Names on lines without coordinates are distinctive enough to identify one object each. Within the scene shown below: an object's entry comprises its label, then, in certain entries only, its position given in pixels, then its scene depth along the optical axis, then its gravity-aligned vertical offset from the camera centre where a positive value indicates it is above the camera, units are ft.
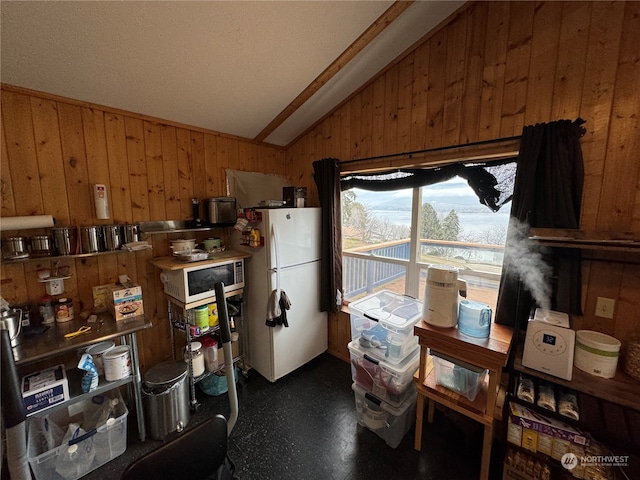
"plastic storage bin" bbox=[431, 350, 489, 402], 5.10 -3.49
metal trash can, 5.91 -4.40
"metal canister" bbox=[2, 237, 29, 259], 4.92 -0.73
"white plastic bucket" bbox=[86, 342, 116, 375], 5.73 -3.18
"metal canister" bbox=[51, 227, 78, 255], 5.36 -0.65
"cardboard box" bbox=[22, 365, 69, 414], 4.58 -3.22
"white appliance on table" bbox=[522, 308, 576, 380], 4.14 -2.25
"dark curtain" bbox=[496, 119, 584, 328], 4.75 -0.19
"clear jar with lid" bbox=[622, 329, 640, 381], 4.11 -2.42
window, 6.32 -0.85
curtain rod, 5.45 +1.40
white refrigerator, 7.29 -2.35
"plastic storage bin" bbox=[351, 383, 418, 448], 5.78 -4.72
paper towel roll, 4.75 -0.25
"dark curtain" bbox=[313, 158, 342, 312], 8.11 -0.76
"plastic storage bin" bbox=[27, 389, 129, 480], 4.75 -4.57
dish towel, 7.15 -2.75
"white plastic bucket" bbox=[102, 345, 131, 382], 5.48 -3.27
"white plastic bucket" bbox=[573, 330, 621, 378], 4.09 -2.34
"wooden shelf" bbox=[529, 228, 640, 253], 3.91 -0.50
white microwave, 6.23 -1.80
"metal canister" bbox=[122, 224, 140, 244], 6.22 -0.59
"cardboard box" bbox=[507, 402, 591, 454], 4.17 -3.61
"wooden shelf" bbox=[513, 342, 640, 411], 3.73 -2.70
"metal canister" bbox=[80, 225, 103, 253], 5.64 -0.65
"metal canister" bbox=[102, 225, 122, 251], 5.92 -0.64
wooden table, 4.63 -2.84
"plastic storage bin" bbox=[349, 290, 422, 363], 5.98 -2.76
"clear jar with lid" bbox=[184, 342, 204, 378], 6.69 -3.86
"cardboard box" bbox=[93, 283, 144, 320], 5.88 -2.10
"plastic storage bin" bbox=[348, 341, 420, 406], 5.83 -3.83
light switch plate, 4.70 -1.80
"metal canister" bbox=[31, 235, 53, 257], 5.16 -0.73
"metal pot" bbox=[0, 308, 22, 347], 4.67 -2.04
